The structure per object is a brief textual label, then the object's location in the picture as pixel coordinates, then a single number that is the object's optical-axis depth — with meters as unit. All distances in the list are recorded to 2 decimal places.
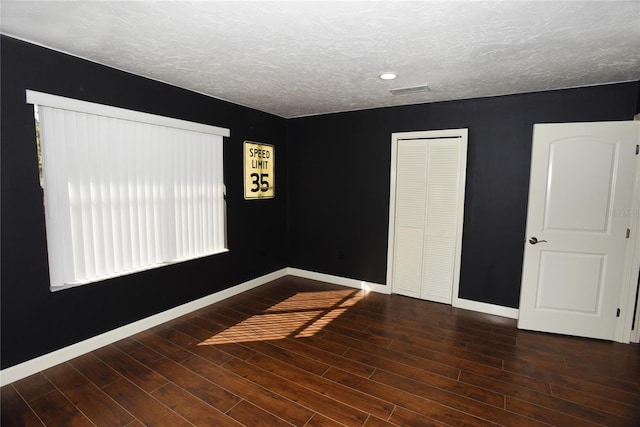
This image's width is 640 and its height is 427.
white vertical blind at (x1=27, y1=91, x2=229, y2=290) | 2.57
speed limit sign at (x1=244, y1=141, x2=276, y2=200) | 4.41
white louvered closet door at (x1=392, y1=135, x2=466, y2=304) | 3.95
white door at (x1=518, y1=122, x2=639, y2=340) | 3.04
